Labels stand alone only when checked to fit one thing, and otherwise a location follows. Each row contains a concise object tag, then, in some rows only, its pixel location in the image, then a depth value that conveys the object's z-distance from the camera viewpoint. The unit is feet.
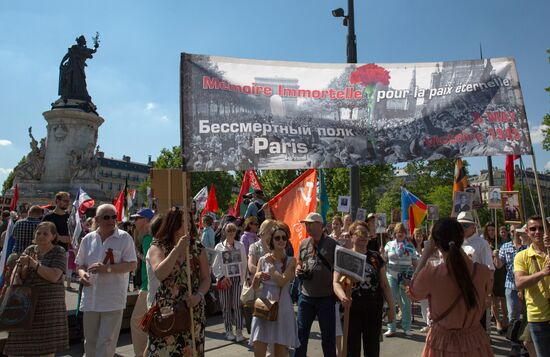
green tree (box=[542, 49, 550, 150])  80.77
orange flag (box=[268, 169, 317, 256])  28.66
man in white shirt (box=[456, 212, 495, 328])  22.02
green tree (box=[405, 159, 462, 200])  229.25
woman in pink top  11.39
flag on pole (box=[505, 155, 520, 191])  34.79
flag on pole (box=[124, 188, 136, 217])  62.57
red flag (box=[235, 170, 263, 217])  46.09
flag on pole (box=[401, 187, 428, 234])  46.14
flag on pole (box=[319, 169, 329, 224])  37.85
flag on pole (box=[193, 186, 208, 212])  59.36
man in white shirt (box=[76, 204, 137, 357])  17.51
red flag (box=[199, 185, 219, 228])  57.77
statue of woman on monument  139.33
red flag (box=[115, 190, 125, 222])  55.57
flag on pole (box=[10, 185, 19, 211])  68.62
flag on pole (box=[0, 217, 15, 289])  26.45
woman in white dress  18.28
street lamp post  31.71
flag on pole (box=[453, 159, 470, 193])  34.58
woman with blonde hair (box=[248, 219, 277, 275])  21.54
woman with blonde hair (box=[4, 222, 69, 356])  16.75
